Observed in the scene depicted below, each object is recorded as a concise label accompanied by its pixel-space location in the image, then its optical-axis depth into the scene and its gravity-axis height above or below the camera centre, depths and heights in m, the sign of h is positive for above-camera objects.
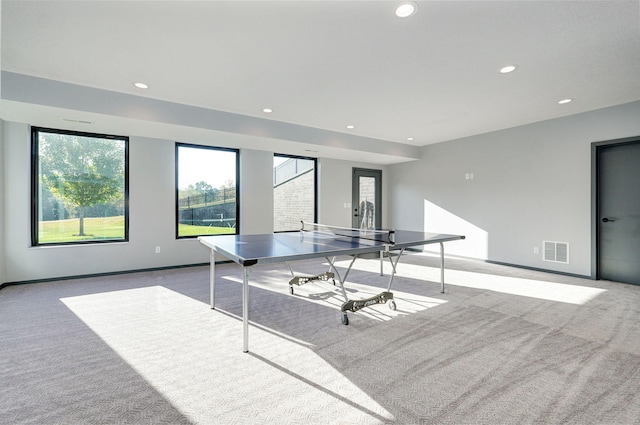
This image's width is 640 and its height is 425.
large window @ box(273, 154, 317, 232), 6.51 +0.51
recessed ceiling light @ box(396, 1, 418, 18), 2.08 +1.49
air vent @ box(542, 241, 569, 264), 4.76 -0.64
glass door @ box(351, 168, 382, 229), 7.59 +0.40
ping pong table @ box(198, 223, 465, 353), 2.20 -0.30
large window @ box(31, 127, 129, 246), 4.27 +0.40
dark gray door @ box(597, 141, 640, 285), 4.15 +0.00
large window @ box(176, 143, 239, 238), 5.40 +0.43
